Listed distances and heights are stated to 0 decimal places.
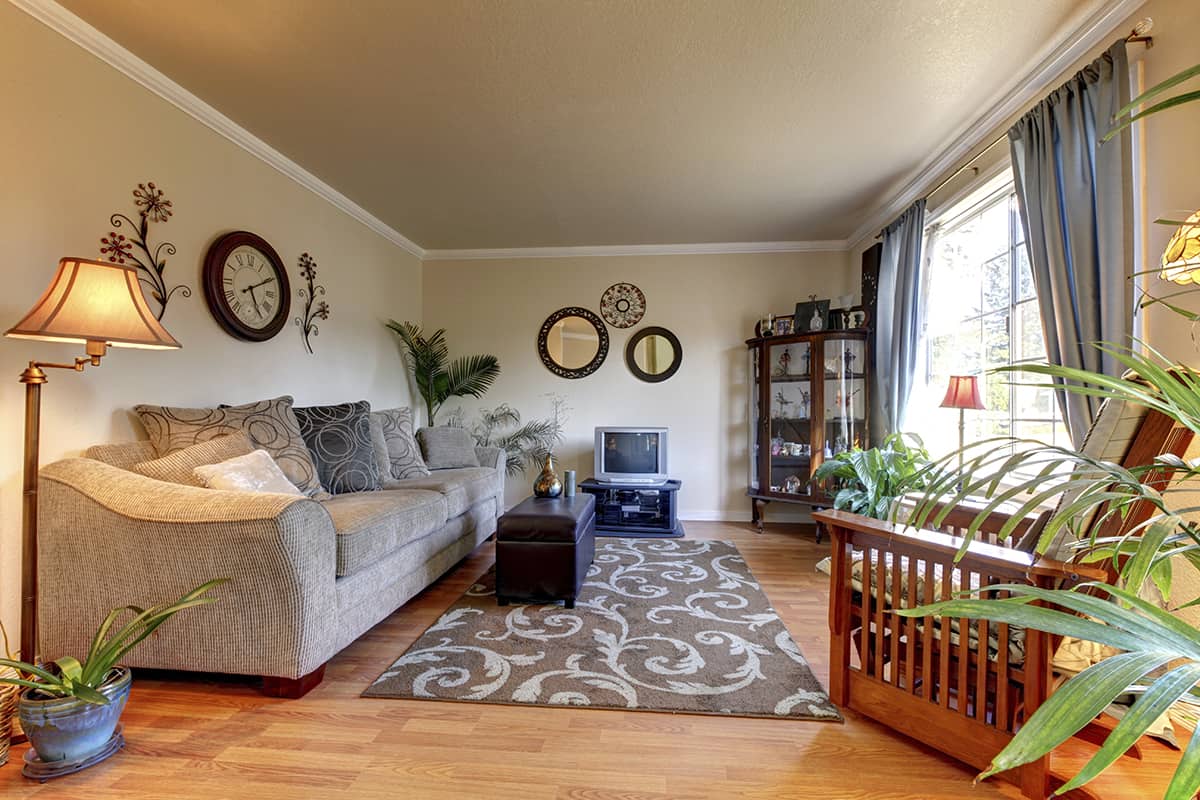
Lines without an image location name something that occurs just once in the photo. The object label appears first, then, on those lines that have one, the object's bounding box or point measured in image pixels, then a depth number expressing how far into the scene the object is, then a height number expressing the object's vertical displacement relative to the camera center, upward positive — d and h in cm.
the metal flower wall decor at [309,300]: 321 +64
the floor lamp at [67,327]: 158 +23
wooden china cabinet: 377 -3
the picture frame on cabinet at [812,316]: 389 +65
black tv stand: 398 -82
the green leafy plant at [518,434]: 458 -27
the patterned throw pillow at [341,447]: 271 -24
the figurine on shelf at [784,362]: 400 +32
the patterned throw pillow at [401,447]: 334 -29
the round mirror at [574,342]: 459 +54
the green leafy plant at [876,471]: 294 -40
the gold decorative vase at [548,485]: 305 -48
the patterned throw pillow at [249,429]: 217 -12
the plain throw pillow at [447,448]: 378 -34
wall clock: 256 +61
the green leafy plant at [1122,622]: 48 -24
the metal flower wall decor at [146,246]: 213 +66
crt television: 415 -42
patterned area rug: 179 -99
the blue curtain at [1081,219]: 178 +67
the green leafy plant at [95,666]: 140 -73
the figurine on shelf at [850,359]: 375 +32
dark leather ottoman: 250 -74
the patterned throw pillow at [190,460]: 196 -23
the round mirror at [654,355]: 452 +42
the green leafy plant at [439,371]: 447 +28
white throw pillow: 194 -28
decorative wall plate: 455 +85
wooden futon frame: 130 -69
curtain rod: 172 +123
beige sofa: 168 -55
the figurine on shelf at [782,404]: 402 -1
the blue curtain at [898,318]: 313 +54
